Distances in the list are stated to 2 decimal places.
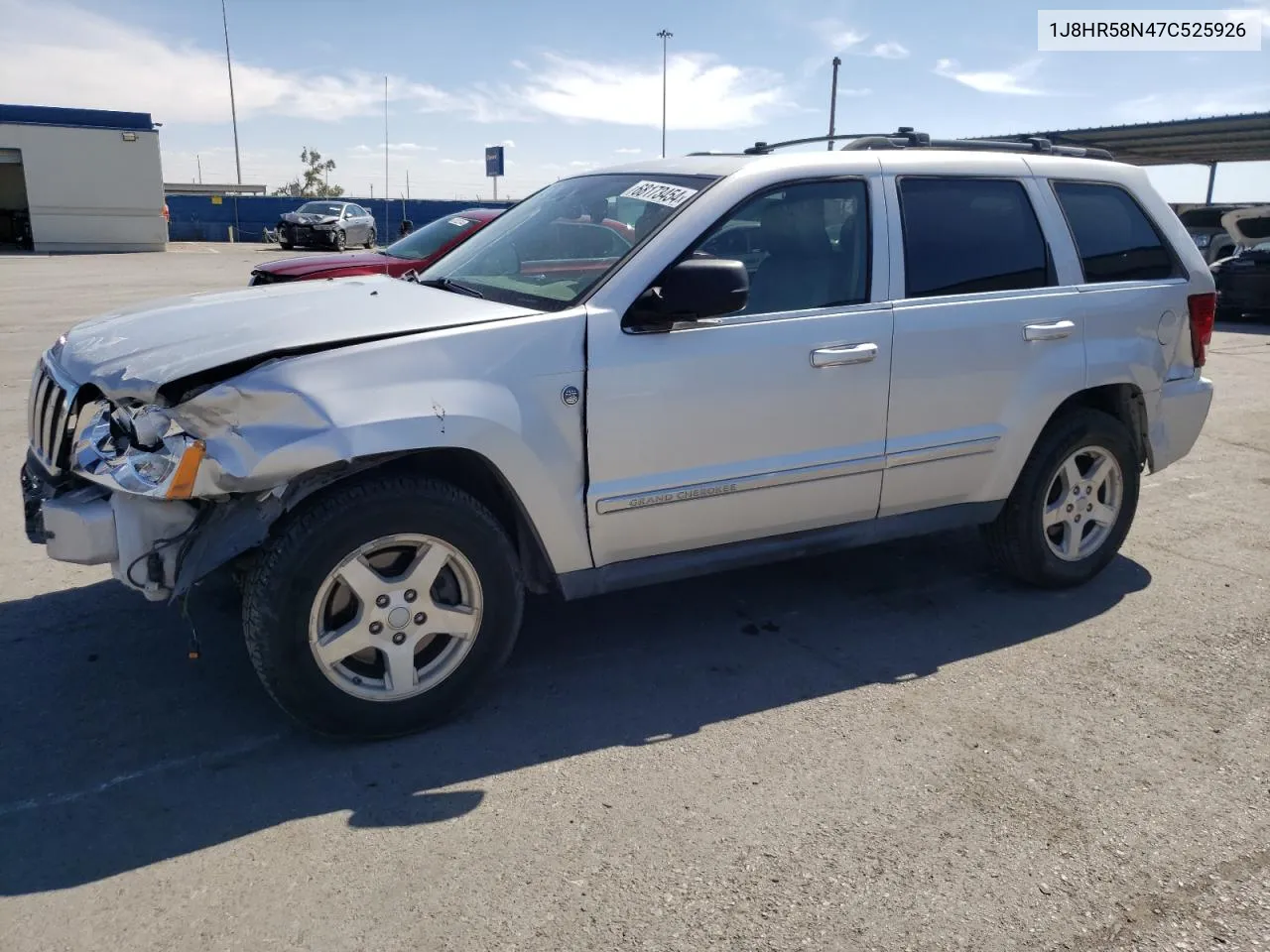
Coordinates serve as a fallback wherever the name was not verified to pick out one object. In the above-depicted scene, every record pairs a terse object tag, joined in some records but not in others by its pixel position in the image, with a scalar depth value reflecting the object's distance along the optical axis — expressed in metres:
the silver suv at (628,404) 3.06
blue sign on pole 34.41
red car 9.02
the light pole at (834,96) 41.69
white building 30.09
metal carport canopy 23.75
